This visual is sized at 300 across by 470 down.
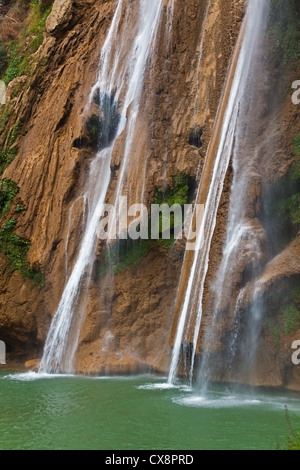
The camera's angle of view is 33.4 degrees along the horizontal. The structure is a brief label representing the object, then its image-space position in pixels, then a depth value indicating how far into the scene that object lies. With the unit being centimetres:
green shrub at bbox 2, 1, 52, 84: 2228
